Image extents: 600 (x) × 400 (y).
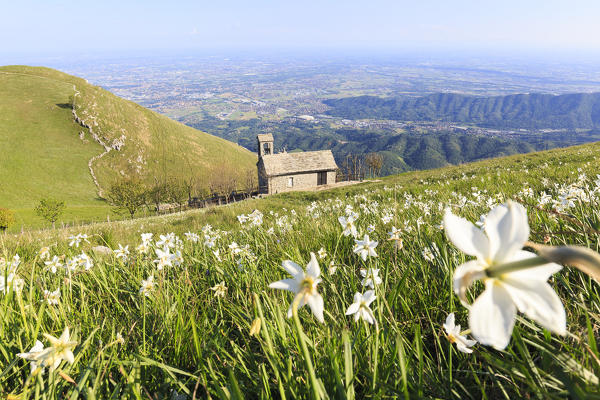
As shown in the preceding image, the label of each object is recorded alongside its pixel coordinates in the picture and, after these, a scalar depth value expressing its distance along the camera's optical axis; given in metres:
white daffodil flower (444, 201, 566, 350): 0.59
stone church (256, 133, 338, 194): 62.69
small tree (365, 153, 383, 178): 110.69
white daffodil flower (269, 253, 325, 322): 1.07
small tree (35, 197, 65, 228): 49.41
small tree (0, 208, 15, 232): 36.19
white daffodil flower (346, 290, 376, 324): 1.51
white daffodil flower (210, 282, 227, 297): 2.33
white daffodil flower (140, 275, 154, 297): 2.50
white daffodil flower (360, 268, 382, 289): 1.79
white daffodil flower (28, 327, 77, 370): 1.39
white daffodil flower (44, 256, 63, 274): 3.20
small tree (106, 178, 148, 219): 61.50
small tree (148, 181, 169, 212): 72.53
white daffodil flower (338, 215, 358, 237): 2.60
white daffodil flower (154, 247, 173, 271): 2.64
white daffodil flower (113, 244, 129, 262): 3.71
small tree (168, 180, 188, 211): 76.81
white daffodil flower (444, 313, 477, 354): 1.49
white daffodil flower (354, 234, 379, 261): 2.27
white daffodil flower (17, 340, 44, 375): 1.45
